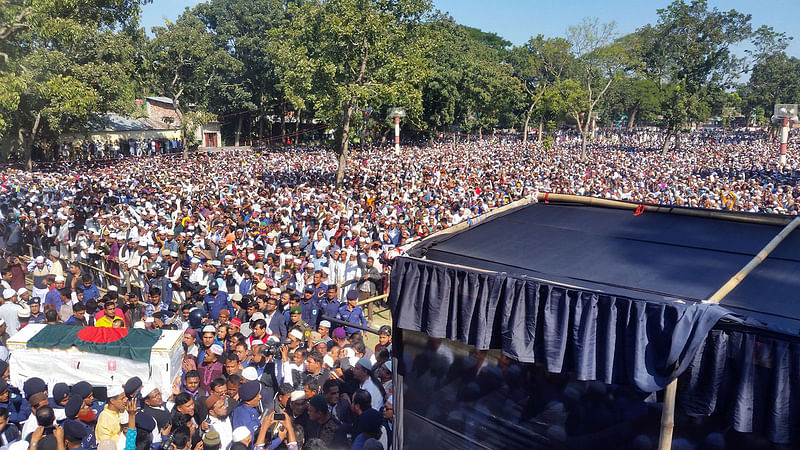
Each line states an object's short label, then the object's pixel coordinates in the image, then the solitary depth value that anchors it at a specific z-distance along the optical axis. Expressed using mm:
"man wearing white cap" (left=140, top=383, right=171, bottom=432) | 4414
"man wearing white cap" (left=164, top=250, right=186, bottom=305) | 8547
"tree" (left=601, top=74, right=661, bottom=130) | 59312
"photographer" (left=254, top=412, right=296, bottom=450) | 4293
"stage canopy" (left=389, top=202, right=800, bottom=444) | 2285
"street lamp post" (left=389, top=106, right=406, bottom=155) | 22502
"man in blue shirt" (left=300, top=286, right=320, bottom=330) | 6949
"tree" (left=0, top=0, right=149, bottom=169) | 18438
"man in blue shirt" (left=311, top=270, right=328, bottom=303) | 7210
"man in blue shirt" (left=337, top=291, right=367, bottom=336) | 6695
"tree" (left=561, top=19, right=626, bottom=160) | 30406
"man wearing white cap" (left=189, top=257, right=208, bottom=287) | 8406
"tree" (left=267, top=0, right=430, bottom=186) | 17469
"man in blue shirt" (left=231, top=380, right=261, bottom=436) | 4379
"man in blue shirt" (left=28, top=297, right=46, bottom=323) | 6693
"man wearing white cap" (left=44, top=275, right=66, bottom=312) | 7250
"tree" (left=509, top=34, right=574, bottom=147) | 37031
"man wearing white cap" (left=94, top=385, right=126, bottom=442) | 4324
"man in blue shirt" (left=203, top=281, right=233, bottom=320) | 6898
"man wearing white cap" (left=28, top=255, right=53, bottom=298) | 8152
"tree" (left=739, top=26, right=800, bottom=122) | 57031
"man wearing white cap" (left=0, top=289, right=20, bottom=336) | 6629
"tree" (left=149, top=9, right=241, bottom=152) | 30688
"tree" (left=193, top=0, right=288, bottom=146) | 39031
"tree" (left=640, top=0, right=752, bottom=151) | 35875
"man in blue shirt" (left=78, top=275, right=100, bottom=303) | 7429
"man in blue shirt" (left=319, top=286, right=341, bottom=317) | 6889
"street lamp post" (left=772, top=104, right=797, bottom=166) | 23528
